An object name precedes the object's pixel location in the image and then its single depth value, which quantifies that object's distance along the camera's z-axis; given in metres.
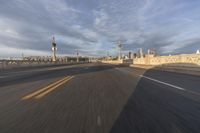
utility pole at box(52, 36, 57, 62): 48.81
